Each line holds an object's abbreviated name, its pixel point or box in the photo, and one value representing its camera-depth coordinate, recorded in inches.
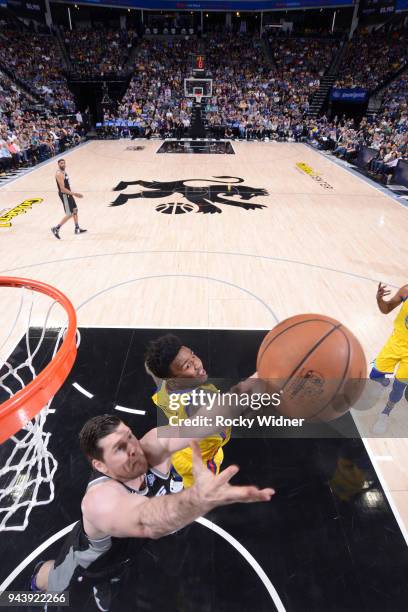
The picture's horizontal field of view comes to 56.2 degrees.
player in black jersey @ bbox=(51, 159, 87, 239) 267.1
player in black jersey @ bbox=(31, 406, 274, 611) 46.3
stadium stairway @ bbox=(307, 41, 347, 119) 907.4
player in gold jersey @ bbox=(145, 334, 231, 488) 76.6
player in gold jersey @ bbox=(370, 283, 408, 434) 118.0
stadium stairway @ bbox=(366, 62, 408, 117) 882.0
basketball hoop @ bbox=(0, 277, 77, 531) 73.7
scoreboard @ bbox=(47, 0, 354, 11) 1021.8
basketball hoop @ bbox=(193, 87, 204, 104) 834.0
